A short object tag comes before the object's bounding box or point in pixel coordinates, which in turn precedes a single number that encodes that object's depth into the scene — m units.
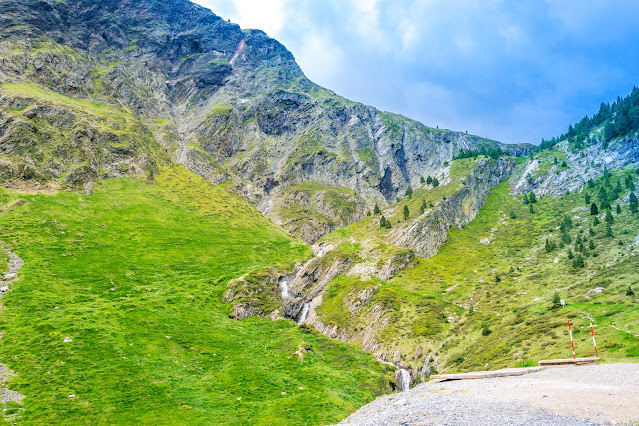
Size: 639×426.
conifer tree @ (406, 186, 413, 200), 194.09
